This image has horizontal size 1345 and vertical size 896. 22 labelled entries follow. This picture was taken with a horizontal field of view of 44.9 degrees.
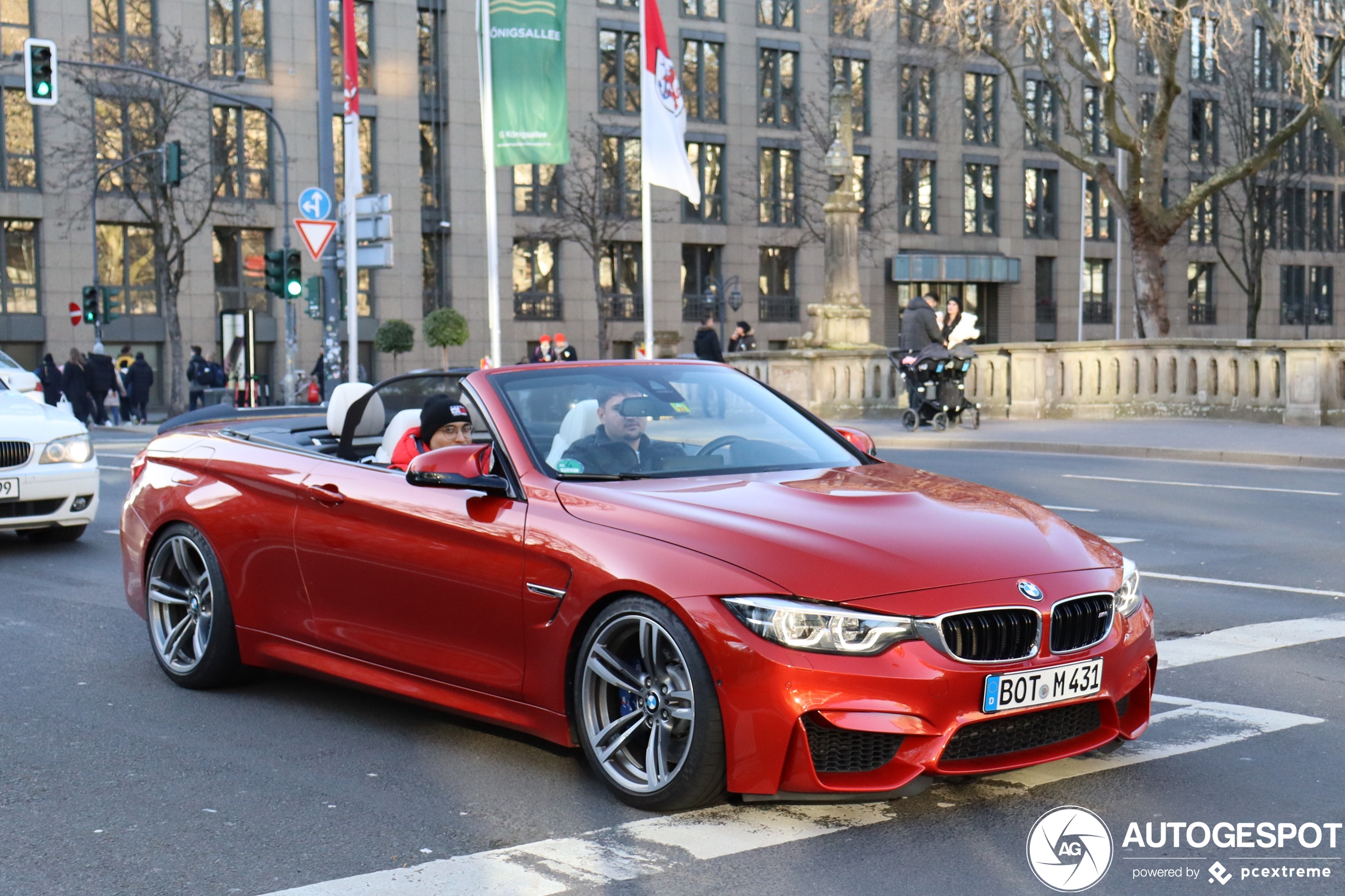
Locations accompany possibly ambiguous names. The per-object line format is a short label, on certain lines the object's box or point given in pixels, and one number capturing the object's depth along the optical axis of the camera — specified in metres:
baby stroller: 24.77
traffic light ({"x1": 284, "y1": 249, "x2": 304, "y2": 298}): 28.16
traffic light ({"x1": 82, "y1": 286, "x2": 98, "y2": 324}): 42.09
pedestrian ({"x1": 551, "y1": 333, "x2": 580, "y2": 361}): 31.99
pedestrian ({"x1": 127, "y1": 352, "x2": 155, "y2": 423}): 38.47
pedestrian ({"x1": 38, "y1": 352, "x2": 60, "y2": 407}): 37.66
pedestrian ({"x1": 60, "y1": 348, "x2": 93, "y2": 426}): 35.69
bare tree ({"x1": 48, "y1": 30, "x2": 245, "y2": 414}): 43.25
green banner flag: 22.61
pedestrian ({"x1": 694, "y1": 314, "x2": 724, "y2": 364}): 28.33
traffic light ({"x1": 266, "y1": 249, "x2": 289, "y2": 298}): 28.28
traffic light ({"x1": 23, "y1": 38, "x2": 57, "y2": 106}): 25.02
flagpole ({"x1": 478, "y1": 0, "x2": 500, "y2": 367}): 22.69
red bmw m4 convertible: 4.52
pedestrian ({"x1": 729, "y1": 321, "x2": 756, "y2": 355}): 34.16
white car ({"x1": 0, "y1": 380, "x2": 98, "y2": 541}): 11.38
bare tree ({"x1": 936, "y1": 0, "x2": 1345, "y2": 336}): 27.48
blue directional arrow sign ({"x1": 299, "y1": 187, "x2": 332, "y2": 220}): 24.23
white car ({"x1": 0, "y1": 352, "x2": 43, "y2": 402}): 18.55
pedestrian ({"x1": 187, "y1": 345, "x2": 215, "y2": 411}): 42.41
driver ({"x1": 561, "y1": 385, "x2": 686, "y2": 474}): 5.61
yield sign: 23.23
